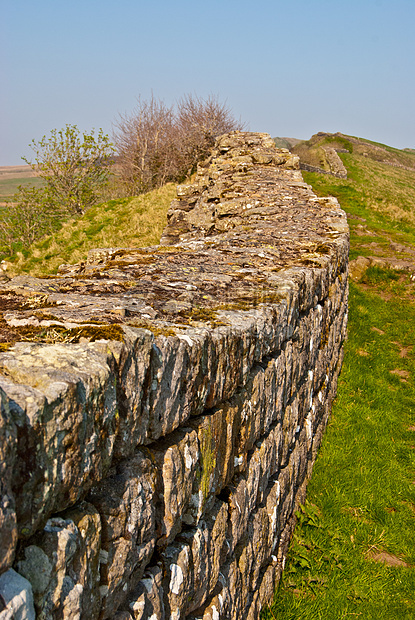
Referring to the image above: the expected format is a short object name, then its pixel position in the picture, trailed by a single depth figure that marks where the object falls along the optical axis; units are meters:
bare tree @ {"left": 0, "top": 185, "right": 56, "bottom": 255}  26.17
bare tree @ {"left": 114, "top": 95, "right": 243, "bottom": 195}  28.55
